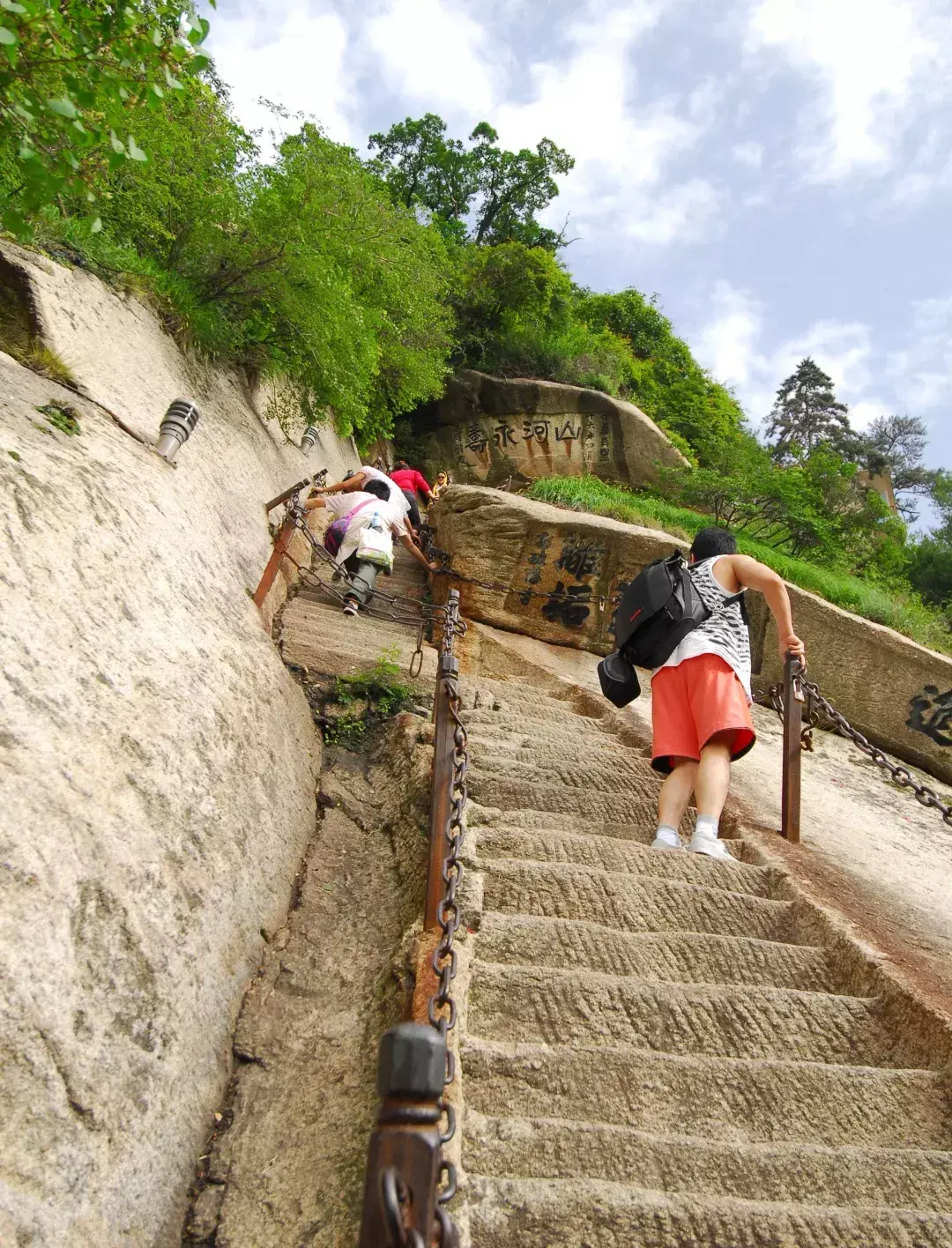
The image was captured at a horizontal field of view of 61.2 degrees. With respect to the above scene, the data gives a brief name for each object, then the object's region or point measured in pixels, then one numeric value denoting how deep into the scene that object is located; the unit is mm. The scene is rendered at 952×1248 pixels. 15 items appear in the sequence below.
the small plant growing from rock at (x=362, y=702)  4664
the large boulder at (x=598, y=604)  7973
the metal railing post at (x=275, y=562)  5445
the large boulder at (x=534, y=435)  17312
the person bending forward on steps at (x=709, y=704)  3584
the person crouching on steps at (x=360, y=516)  7375
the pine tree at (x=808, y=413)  29328
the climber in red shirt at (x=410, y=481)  11023
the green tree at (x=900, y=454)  27516
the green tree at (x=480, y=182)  22531
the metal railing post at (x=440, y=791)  2674
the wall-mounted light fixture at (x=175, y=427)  4906
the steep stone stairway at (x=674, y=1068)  1874
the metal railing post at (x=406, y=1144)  1113
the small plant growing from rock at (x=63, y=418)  3691
